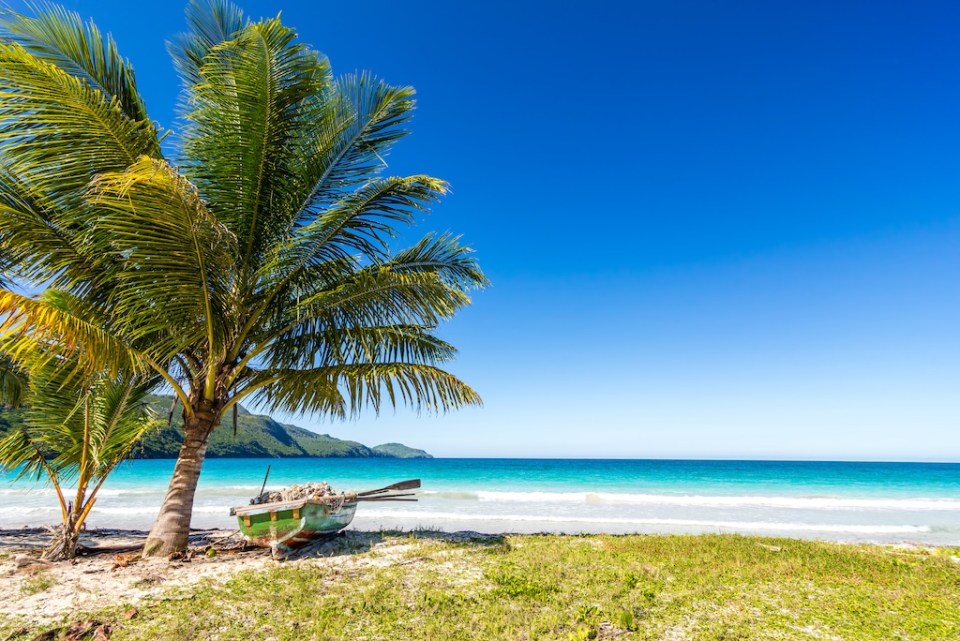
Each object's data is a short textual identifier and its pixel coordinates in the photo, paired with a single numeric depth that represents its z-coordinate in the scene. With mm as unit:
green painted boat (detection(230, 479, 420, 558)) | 7473
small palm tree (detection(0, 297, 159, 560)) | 7082
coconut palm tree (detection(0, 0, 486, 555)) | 5848
